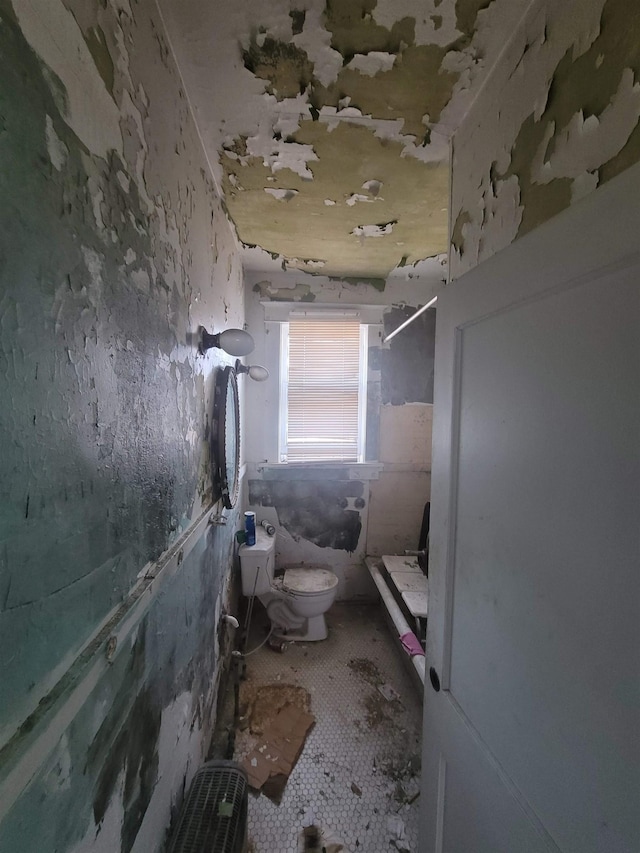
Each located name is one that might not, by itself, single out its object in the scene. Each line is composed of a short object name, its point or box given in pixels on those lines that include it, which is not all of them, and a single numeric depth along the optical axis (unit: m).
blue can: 2.05
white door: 0.49
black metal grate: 0.93
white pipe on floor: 1.45
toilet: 2.06
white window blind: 2.51
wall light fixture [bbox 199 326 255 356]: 1.30
